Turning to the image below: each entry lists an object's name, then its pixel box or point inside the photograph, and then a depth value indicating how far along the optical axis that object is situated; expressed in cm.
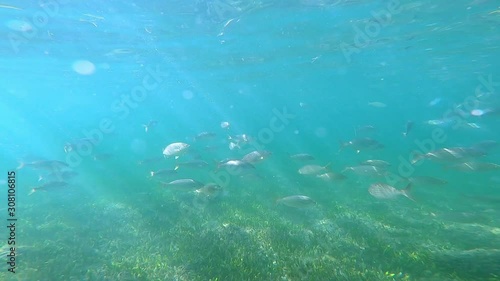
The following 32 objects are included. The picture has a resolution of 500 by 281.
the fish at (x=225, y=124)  1825
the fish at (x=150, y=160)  1632
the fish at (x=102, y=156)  1653
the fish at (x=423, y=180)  1034
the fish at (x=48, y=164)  1384
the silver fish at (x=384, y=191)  842
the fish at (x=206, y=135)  1564
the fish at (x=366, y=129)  1548
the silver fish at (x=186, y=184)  1003
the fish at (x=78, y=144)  1497
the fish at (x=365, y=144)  1221
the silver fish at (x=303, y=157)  1292
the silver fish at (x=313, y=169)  1156
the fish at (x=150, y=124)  1984
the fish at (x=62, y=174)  1481
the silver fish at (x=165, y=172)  1251
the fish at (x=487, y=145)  1234
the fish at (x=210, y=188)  1002
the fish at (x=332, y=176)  1093
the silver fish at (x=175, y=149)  1312
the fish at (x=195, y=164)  1276
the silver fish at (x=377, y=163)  1155
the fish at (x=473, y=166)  1000
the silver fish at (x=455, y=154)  995
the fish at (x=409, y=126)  1473
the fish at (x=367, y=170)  1096
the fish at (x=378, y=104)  1884
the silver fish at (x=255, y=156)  1174
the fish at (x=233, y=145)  1619
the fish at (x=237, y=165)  1082
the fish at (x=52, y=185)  1158
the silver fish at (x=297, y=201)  895
